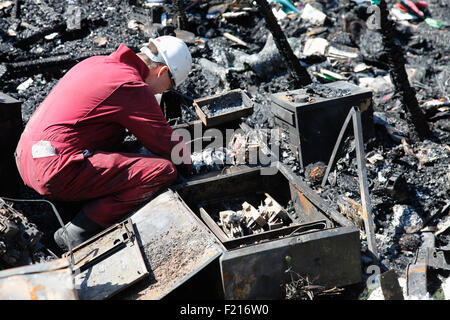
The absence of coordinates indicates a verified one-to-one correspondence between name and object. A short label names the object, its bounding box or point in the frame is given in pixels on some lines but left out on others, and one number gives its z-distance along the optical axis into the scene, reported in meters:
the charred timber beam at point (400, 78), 5.96
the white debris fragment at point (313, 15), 9.33
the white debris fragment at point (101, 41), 8.47
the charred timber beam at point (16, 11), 9.47
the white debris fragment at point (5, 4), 9.80
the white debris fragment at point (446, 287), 3.65
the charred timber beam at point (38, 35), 8.64
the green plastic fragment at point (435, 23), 9.50
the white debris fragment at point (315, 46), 8.38
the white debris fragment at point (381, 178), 5.46
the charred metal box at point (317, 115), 5.67
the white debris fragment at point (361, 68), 7.95
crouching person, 4.24
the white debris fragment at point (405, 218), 5.13
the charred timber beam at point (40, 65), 7.11
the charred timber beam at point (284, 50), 6.80
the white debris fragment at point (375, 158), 5.82
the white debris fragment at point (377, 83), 7.55
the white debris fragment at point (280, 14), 9.78
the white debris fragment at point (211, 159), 5.04
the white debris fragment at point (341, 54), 8.23
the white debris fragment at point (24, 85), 7.27
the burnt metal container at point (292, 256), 3.56
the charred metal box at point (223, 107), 5.71
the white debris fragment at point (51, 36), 8.80
